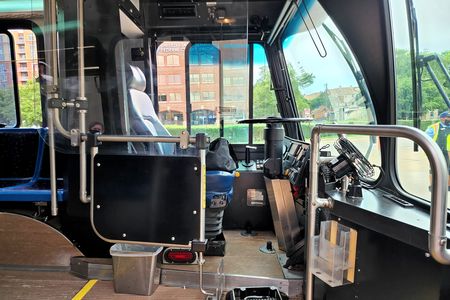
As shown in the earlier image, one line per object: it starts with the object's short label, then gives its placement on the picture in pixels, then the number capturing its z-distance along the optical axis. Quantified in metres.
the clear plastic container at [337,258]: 1.45
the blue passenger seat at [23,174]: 2.27
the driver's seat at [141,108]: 2.27
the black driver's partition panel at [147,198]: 1.70
